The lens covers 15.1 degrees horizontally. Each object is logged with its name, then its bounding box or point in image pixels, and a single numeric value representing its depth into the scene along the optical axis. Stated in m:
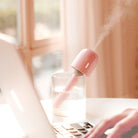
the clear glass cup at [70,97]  1.06
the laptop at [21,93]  0.82
